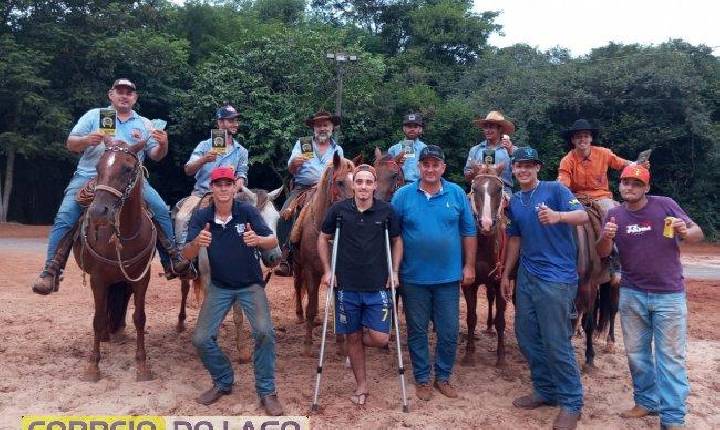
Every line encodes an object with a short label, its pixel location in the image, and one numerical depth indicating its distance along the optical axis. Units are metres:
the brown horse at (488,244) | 6.42
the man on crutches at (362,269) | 5.59
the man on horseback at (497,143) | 7.95
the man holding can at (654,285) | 5.18
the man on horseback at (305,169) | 8.22
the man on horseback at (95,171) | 6.43
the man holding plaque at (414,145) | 8.74
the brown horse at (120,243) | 5.66
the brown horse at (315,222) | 6.73
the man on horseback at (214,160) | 7.22
